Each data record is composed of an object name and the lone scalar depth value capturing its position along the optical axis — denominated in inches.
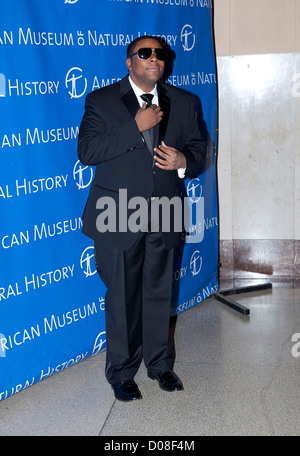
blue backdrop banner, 126.5
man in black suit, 119.0
